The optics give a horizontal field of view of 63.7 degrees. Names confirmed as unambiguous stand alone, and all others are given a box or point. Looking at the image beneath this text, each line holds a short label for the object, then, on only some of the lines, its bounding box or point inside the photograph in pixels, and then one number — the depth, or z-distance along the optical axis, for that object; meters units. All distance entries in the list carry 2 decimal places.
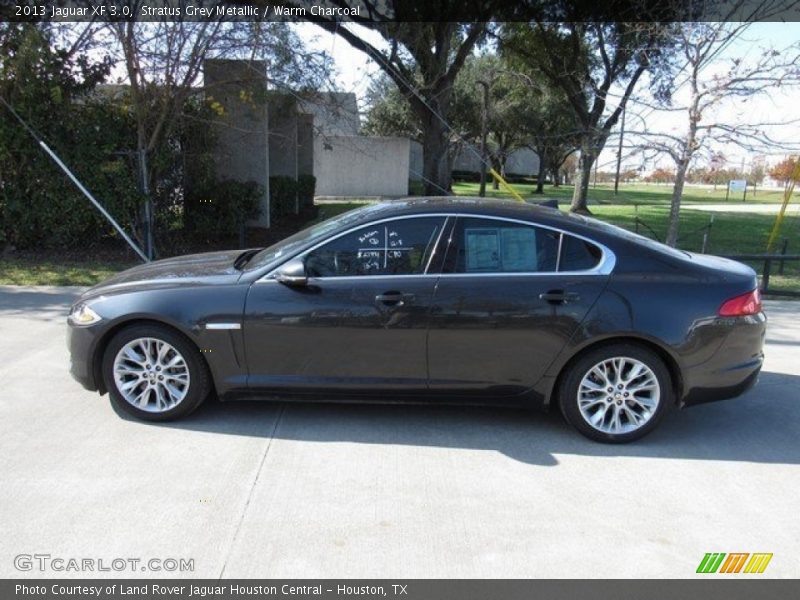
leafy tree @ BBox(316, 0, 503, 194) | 15.94
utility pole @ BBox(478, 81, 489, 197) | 20.30
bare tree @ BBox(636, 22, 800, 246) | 9.59
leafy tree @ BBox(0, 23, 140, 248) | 10.18
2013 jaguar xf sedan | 4.24
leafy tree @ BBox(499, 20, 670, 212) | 19.19
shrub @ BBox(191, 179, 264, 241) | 12.23
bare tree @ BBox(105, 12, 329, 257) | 10.09
